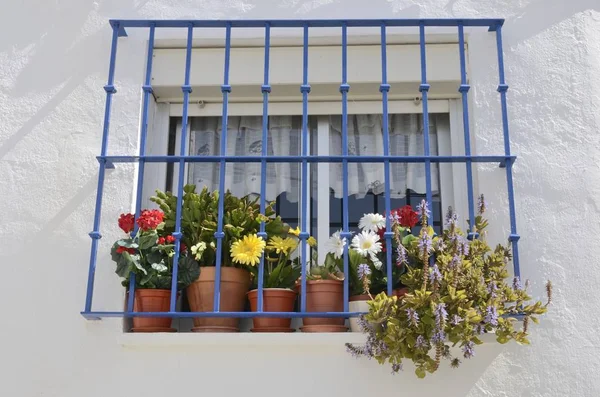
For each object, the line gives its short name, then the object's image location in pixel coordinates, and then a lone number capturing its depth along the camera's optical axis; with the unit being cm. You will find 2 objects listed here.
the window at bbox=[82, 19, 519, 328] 502
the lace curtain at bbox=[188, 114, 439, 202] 522
